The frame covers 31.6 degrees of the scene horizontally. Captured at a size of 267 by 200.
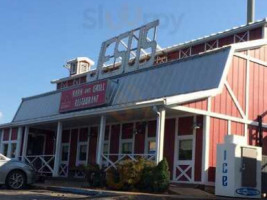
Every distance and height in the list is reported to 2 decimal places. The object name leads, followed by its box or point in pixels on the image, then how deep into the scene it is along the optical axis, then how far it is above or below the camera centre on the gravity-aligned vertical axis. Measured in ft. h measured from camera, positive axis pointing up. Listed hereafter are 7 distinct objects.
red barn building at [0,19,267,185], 58.40 +8.15
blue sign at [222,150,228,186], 51.19 +0.87
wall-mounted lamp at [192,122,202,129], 58.95 +6.50
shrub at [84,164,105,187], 56.59 -0.34
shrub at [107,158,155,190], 52.24 -0.08
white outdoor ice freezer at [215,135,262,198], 50.47 +1.15
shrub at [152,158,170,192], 50.78 -0.24
